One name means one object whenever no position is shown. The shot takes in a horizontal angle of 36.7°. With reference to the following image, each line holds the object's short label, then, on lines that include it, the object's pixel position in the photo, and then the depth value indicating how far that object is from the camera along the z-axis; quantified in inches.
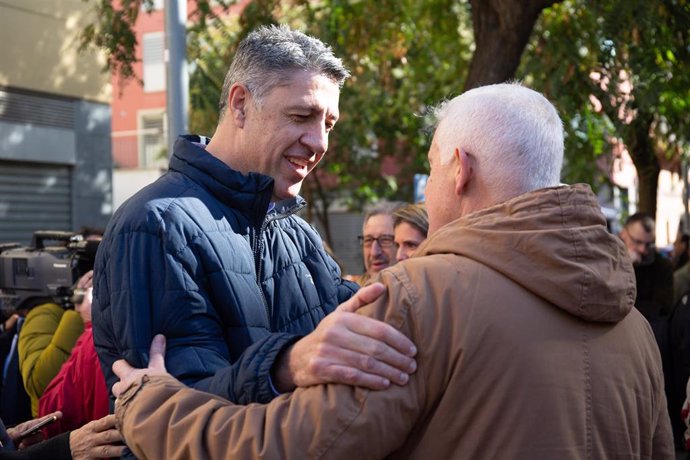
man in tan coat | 77.4
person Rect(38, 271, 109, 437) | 162.4
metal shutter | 497.4
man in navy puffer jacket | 81.6
